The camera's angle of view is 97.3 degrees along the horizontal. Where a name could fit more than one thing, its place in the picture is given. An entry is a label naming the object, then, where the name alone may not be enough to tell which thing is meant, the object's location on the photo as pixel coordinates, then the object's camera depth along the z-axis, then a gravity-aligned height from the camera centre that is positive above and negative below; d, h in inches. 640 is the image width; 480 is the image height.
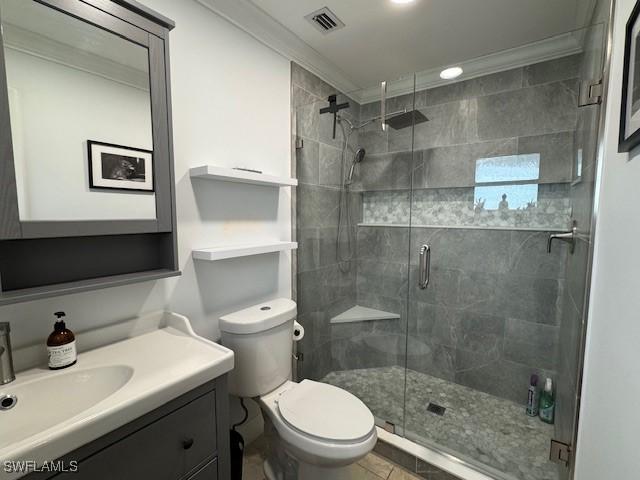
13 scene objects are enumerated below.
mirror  34.6 +13.8
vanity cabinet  28.7 -26.6
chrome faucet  33.8 -16.9
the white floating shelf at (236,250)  54.2 -6.9
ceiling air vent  62.9 +45.7
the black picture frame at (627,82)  28.7 +15.1
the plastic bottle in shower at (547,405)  72.4 -47.9
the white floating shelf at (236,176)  53.1 +8.5
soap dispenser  37.0 -17.2
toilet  46.2 -35.6
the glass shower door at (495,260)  66.2 -12.2
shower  91.9 +16.6
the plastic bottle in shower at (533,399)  75.5 -48.5
